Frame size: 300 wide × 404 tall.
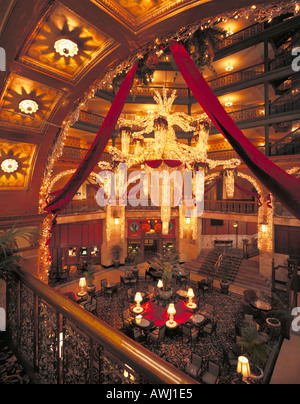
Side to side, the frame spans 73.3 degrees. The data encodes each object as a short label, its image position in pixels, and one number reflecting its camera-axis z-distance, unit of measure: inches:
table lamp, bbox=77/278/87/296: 363.6
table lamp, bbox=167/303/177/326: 283.3
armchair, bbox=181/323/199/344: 275.6
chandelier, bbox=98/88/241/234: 247.0
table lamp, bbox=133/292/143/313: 311.8
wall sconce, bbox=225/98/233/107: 548.9
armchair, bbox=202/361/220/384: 202.2
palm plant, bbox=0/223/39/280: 104.7
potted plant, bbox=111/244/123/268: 571.6
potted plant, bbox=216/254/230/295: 422.3
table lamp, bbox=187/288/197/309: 324.3
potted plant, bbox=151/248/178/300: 354.3
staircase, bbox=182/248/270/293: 461.8
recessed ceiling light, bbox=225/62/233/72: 510.2
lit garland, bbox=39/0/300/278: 89.3
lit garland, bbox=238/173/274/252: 410.9
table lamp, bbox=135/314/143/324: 285.3
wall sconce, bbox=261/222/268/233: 401.7
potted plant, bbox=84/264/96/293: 403.5
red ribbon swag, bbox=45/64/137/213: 127.3
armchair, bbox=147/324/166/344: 274.1
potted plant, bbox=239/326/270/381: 210.4
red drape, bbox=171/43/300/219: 96.4
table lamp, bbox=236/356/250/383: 200.4
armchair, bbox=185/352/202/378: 211.6
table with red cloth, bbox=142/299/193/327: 304.2
